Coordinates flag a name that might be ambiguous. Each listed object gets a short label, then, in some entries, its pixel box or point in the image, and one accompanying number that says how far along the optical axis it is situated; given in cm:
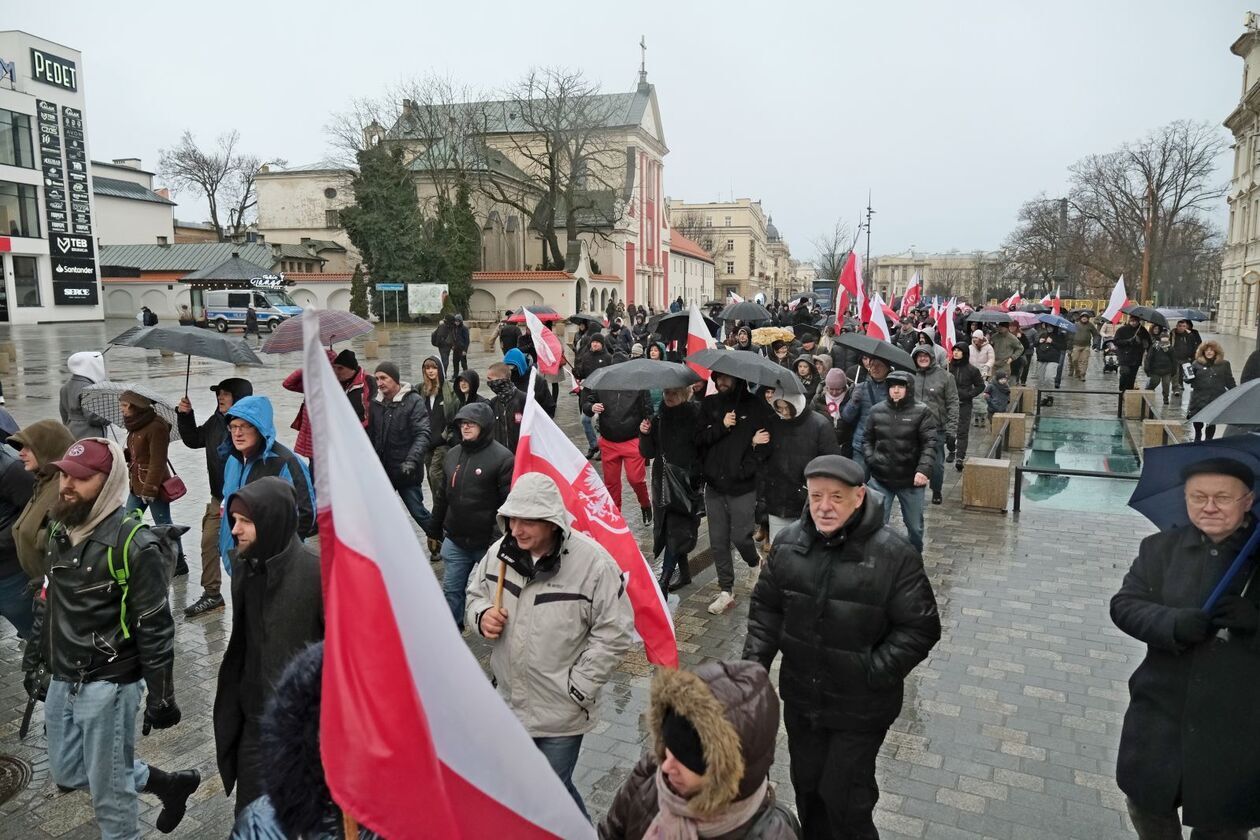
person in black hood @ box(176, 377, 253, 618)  659
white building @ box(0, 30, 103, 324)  4441
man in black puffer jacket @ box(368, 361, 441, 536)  761
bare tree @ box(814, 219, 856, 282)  5181
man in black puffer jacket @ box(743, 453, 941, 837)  338
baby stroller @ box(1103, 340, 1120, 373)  2653
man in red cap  353
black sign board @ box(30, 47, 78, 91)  4538
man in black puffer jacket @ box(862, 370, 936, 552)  743
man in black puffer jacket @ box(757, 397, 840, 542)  686
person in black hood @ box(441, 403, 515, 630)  584
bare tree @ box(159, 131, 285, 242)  7388
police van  4128
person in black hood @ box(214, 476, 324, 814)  335
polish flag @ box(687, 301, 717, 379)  830
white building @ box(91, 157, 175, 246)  6350
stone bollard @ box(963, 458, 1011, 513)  1031
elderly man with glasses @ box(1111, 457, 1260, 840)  300
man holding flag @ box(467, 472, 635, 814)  342
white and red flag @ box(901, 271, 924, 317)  2511
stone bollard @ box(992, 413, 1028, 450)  1435
